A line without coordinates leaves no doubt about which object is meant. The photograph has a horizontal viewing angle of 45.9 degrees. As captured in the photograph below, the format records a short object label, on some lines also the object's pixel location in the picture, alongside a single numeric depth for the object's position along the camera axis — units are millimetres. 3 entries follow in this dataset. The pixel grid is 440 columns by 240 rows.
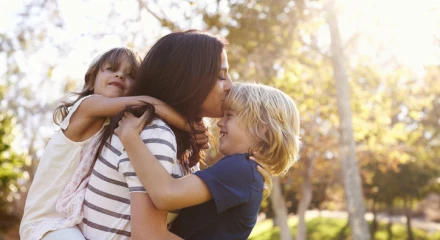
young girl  2250
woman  1981
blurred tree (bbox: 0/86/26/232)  14555
